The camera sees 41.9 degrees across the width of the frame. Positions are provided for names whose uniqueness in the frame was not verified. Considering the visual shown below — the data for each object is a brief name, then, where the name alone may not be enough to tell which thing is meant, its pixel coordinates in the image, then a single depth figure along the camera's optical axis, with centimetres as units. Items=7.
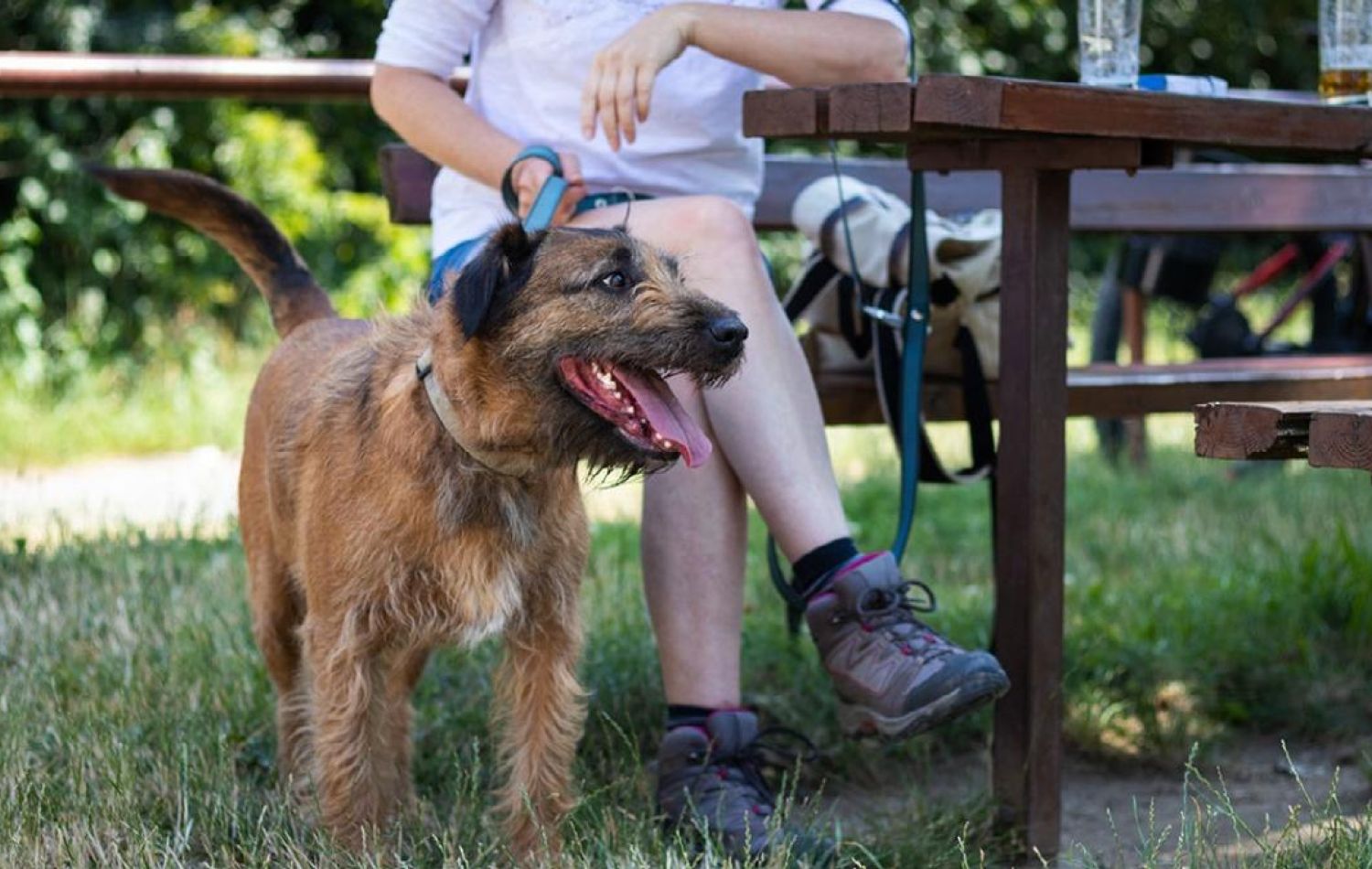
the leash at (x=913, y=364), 365
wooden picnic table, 323
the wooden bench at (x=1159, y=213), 420
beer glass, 373
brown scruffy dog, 290
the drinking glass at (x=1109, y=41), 365
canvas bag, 396
